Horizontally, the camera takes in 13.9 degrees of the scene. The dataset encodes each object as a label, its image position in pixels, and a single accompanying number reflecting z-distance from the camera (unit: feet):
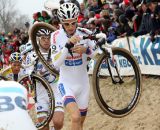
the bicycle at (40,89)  46.14
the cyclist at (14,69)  49.64
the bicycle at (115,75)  37.68
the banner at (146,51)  58.68
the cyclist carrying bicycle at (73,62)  36.76
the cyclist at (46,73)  44.60
